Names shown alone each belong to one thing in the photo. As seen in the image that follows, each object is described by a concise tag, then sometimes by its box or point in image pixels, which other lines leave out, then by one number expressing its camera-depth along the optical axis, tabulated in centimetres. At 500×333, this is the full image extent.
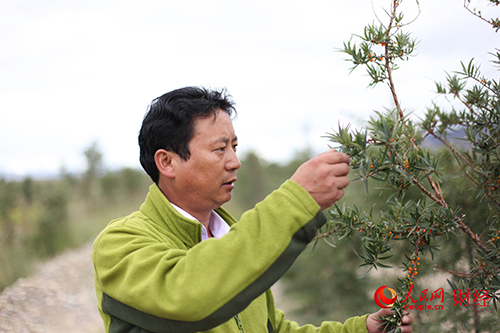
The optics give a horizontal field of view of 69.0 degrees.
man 116
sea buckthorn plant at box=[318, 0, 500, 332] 136
